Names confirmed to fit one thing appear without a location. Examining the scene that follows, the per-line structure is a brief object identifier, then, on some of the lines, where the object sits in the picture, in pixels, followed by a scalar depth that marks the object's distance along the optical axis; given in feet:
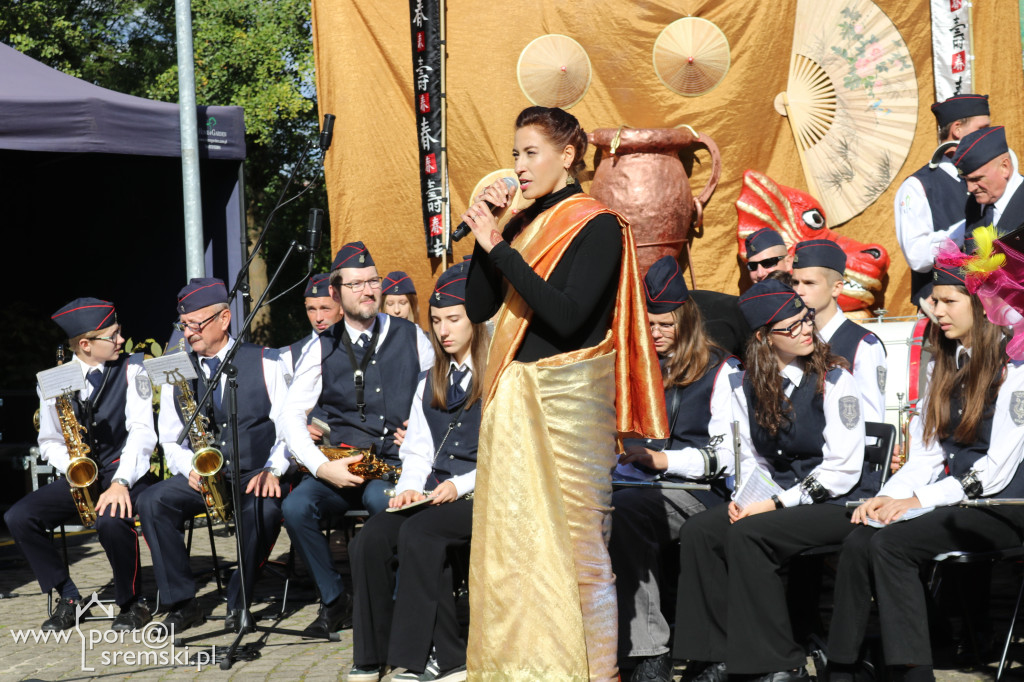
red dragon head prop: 28.07
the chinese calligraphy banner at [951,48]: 28.86
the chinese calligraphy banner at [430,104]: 31.81
